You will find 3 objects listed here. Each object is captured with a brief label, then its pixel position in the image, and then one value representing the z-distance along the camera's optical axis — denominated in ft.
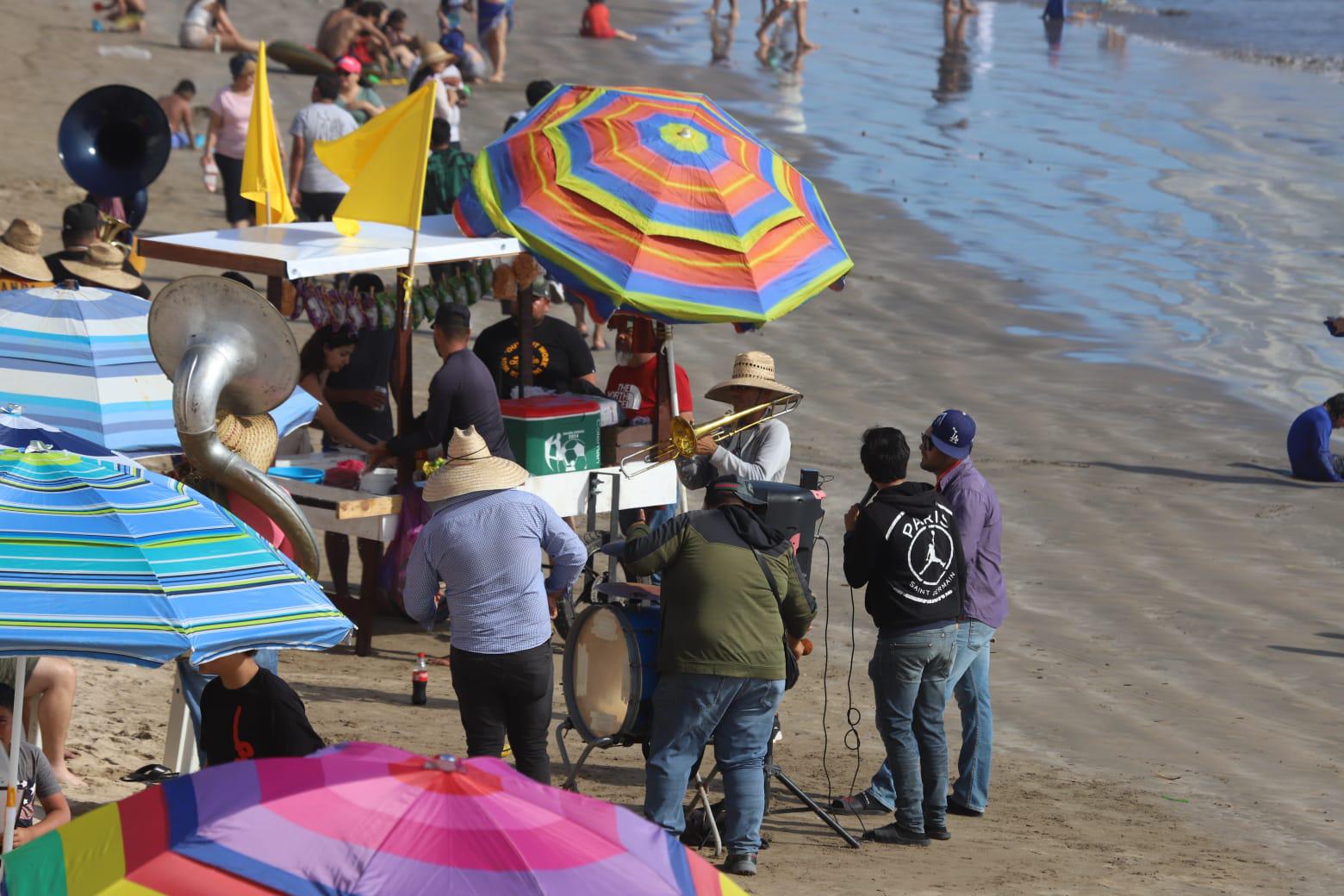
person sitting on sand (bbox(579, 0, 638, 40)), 215.92
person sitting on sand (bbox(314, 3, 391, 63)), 172.86
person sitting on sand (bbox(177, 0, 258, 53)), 176.86
